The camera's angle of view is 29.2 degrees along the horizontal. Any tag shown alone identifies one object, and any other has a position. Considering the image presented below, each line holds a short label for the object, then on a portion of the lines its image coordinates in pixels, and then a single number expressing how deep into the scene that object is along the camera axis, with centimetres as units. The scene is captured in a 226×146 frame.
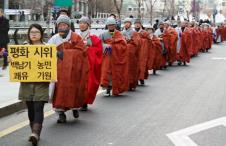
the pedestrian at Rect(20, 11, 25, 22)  2970
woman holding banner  532
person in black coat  1108
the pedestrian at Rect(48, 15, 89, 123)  619
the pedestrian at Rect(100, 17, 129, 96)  862
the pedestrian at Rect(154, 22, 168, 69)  1353
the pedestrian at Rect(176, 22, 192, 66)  1513
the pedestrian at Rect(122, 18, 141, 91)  935
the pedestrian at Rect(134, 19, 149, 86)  1037
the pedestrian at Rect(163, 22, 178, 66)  1400
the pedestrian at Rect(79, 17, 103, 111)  726
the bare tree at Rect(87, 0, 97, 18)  5470
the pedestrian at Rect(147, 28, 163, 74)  1170
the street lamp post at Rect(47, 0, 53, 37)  1951
